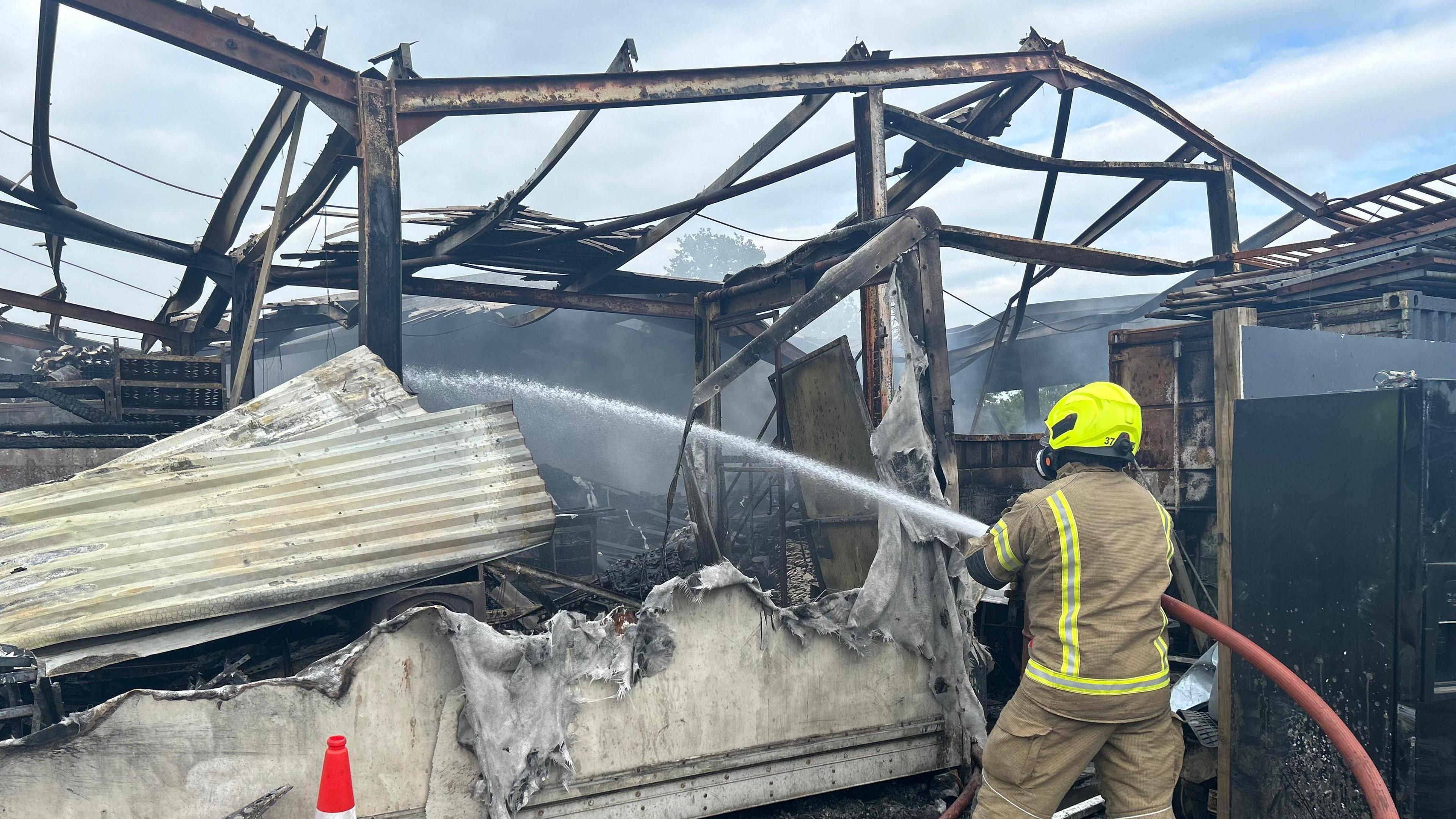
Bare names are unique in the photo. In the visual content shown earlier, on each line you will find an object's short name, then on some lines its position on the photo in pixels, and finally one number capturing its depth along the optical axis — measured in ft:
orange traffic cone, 8.18
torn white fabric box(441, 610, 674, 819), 9.56
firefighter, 8.55
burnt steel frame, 16.53
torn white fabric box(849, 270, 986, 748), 11.98
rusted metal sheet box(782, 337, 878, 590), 17.78
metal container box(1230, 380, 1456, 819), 8.99
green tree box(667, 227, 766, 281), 255.29
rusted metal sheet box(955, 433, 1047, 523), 21.81
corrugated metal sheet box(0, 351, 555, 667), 10.75
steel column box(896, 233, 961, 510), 13.00
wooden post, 11.03
